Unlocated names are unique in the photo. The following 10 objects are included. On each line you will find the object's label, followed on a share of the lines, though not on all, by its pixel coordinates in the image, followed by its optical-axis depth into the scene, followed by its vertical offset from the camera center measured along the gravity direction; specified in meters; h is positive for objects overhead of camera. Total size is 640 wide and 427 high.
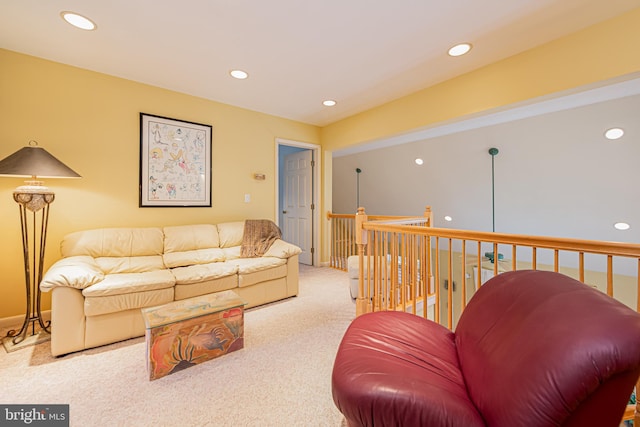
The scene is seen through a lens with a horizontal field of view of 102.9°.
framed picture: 2.93 +0.65
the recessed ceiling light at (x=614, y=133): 2.55 +0.84
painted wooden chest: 1.66 -0.81
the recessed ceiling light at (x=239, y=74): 2.65 +1.51
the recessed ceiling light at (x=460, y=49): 2.19 +1.47
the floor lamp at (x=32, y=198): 1.95 +0.14
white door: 4.60 +0.26
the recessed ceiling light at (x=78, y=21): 1.84 +1.46
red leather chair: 0.64 -0.49
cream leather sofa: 1.89 -0.53
